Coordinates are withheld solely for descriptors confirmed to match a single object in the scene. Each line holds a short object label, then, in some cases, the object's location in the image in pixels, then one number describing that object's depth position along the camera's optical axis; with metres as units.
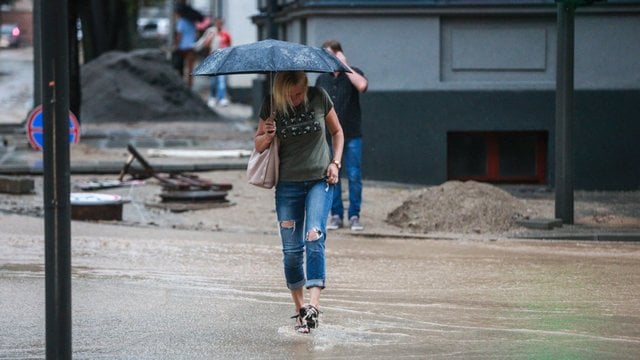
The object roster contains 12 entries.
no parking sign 16.98
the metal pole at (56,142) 6.29
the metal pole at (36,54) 21.22
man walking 14.56
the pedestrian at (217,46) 33.66
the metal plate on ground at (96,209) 15.16
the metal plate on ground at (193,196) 16.59
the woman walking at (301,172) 8.88
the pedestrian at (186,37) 38.94
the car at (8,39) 69.06
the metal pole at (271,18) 21.27
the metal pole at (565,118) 14.86
